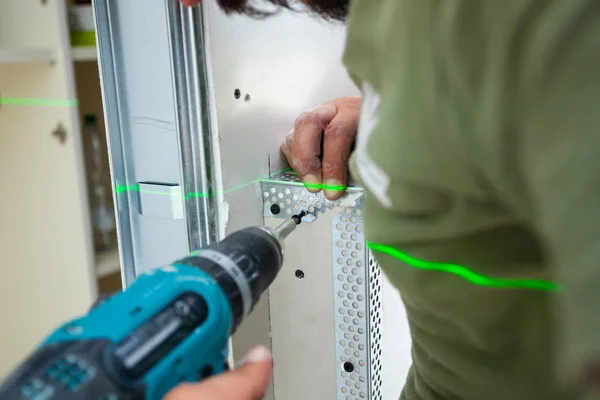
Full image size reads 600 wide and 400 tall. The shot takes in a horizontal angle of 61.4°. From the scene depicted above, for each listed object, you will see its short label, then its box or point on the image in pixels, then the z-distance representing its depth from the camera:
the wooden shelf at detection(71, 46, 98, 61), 0.89
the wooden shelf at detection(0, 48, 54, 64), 0.83
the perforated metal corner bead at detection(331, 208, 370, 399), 0.68
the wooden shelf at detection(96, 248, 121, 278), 1.03
